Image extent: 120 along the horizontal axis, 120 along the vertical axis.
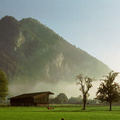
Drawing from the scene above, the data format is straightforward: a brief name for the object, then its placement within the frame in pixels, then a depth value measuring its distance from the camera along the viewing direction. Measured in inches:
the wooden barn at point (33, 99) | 3981.3
